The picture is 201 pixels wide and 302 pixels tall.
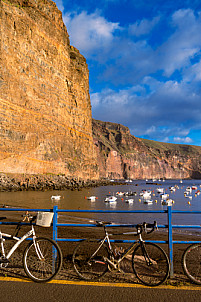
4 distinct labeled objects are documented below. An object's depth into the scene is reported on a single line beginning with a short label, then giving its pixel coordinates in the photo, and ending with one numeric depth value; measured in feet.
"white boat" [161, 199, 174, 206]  116.01
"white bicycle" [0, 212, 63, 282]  15.19
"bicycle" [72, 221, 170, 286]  14.80
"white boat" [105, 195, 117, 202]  126.41
